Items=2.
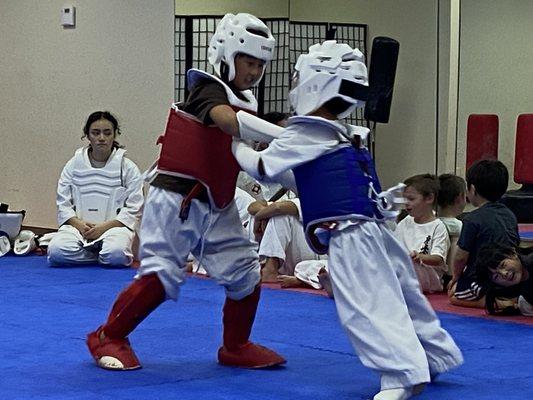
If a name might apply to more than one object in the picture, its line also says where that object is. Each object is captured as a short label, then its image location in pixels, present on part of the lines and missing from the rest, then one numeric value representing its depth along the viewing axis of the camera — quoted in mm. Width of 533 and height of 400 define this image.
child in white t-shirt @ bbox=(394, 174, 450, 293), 6361
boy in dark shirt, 5691
